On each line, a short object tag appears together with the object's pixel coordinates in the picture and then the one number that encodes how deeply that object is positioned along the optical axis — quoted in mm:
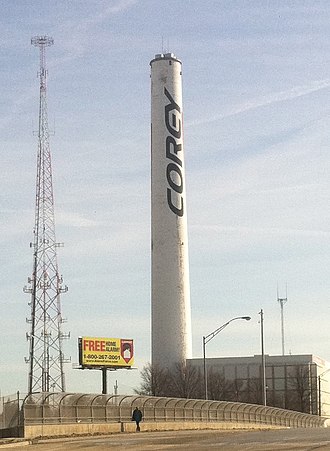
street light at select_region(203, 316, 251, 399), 84100
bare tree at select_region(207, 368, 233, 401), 134375
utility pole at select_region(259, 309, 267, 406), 93125
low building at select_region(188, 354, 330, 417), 137000
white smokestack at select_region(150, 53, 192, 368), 130375
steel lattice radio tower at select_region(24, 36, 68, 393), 103000
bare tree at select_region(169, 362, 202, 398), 129250
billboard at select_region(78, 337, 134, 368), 114625
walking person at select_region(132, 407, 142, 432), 58688
